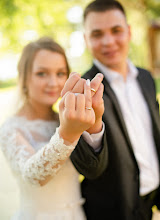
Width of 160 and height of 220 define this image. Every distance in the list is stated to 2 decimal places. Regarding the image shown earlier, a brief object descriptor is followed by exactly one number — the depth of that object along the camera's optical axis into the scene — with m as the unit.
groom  1.13
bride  1.15
